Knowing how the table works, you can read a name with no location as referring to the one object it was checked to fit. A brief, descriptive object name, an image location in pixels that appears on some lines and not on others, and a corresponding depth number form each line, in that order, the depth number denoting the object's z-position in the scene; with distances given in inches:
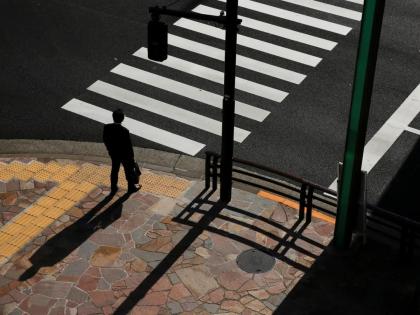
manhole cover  511.5
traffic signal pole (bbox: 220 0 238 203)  491.5
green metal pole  439.8
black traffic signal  491.8
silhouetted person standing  541.0
